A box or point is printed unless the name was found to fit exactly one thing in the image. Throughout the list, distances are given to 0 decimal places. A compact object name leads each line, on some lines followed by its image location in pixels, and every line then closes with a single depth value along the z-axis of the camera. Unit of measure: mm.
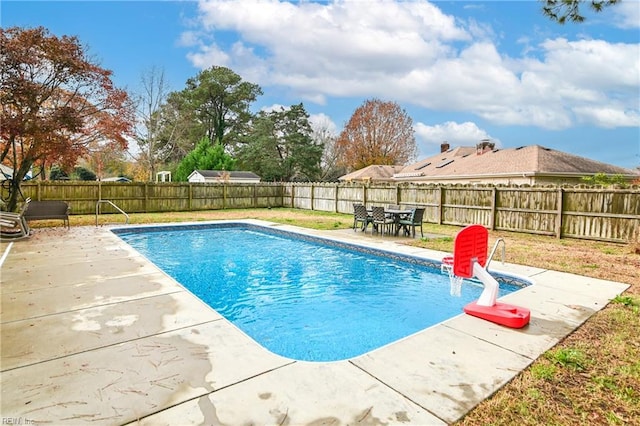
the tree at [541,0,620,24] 4984
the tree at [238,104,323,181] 34125
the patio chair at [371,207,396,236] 10523
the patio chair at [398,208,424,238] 10304
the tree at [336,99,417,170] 36625
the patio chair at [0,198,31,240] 8781
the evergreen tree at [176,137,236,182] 29859
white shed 27281
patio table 10669
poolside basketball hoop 3703
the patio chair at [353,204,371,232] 11053
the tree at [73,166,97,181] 35438
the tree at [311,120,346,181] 40844
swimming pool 4398
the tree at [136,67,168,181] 27469
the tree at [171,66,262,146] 35969
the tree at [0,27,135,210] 10219
